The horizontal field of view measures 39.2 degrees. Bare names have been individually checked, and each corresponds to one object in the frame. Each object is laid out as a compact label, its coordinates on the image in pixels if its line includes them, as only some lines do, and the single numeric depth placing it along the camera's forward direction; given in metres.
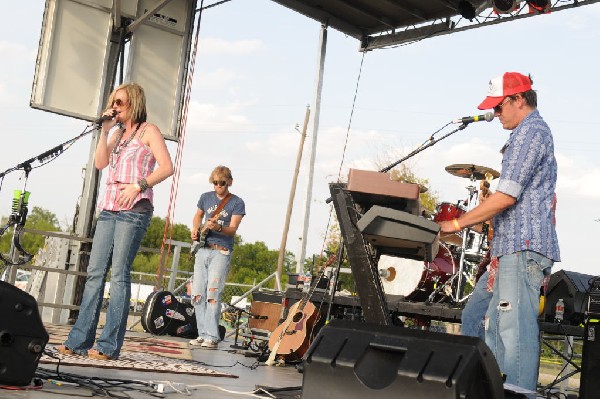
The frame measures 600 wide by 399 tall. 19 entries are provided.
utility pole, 29.90
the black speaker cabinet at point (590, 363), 4.68
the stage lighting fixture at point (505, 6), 8.92
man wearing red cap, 3.45
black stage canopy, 9.58
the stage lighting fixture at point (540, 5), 8.64
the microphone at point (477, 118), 3.78
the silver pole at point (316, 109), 10.79
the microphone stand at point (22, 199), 4.32
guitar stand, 8.55
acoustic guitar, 7.30
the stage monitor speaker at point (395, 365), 2.47
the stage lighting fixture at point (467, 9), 9.45
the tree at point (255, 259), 43.85
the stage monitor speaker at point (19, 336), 3.37
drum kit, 8.72
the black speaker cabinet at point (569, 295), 6.77
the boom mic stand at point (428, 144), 3.87
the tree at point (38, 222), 47.09
